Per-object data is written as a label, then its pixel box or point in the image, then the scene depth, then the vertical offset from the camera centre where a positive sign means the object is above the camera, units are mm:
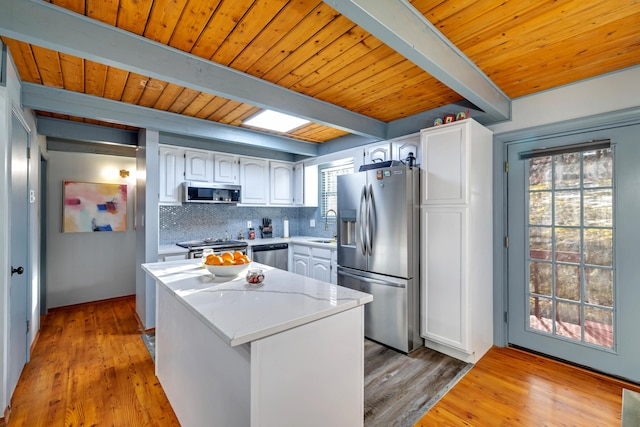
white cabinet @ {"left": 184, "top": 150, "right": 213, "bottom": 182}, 3794 +654
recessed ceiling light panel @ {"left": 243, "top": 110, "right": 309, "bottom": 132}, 3160 +1085
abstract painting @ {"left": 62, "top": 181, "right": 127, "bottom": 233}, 3998 +105
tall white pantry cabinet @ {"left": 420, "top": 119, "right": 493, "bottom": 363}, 2518 -248
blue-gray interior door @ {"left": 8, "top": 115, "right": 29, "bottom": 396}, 2018 -311
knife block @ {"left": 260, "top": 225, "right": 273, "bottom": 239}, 4844 -297
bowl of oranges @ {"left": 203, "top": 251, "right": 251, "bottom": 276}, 1821 -324
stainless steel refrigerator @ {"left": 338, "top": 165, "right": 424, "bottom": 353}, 2752 -382
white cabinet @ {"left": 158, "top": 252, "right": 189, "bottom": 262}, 3330 -502
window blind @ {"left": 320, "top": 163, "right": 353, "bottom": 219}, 4754 +437
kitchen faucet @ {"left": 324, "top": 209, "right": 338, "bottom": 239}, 4762 -123
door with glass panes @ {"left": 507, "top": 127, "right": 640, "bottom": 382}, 2221 -314
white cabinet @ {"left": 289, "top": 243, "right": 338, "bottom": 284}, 3834 -691
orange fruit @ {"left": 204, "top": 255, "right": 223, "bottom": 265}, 1851 -302
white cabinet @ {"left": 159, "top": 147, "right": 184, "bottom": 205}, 3602 +502
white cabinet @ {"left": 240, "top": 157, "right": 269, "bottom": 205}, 4320 +513
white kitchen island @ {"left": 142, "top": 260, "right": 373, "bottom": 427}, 1117 -633
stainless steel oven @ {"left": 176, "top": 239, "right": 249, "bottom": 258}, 3475 -410
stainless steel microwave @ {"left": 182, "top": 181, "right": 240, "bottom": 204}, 3670 +284
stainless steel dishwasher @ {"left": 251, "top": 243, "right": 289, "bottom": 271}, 4070 -598
